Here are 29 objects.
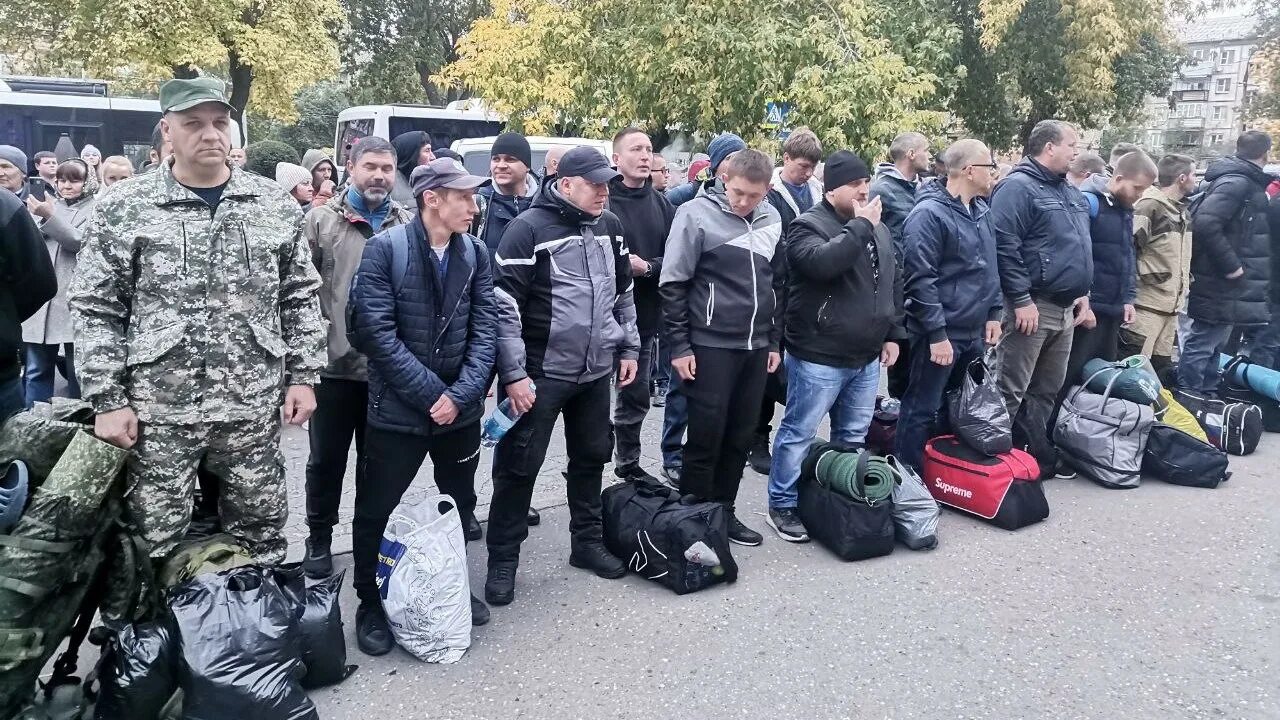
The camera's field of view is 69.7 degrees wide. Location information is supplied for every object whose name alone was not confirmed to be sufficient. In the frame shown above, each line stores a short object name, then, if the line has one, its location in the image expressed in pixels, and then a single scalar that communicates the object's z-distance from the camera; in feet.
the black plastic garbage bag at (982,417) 16.90
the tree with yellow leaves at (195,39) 58.18
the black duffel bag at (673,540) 13.67
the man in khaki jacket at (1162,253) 21.93
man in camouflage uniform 10.10
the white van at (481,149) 38.68
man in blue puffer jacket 11.63
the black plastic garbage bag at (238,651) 9.21
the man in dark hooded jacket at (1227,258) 22.54
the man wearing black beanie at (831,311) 15.35
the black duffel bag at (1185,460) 19.02
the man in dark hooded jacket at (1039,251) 18.21
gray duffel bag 18.93
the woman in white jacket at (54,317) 18.74
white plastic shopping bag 11.57
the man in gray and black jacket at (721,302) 14.73
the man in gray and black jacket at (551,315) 13.48
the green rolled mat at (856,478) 15.21
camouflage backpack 8.99
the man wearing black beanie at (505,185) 19.42
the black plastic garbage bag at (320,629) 10.75
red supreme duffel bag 16.49
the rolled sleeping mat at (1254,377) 23.16
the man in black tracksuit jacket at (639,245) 17.66
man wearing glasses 17.11
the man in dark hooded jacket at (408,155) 19.12
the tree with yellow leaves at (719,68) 32.04
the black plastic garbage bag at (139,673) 9.26
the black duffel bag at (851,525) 14.99
